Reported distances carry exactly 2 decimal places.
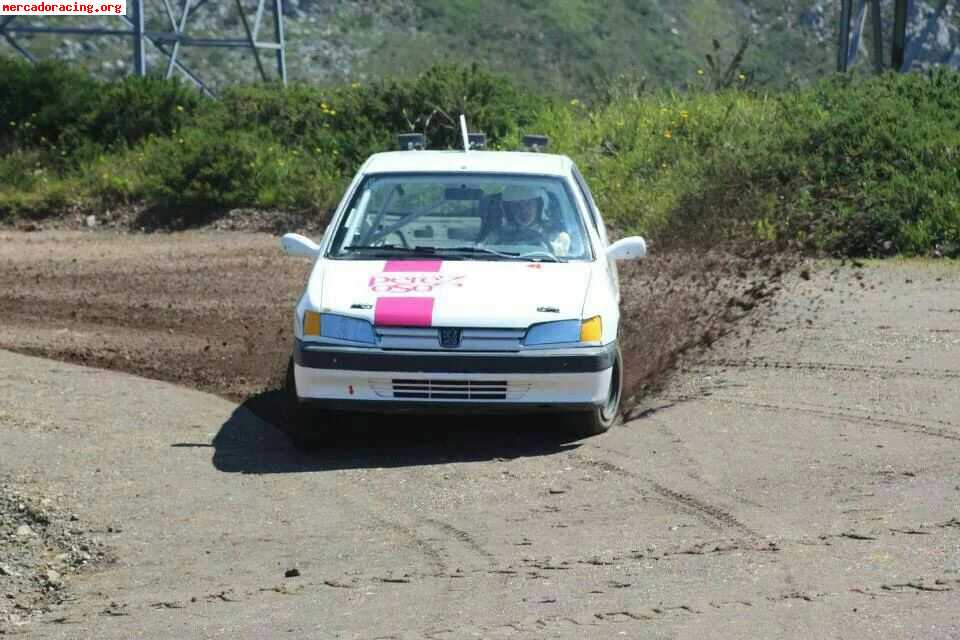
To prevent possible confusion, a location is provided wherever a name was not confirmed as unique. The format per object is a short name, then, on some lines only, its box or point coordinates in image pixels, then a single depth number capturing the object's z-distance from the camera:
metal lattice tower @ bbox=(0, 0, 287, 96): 54.78
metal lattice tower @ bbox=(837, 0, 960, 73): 45.84
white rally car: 16.59
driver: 18.55
